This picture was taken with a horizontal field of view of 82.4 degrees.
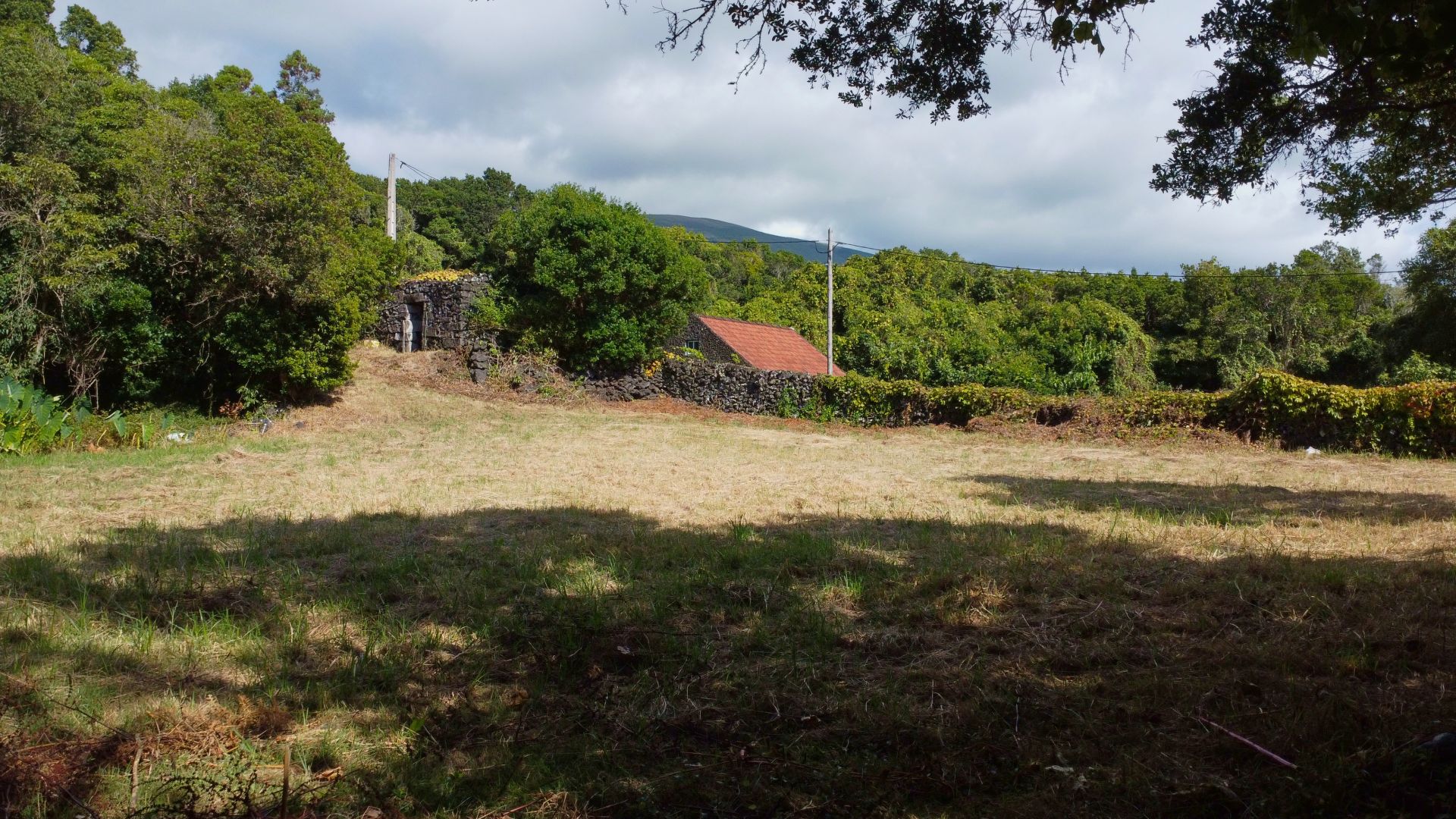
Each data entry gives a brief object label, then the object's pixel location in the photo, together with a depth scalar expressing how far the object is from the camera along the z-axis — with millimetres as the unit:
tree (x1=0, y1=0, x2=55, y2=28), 24047
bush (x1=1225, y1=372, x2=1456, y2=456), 13875
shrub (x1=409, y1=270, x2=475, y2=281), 21067
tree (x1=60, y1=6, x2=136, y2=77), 27828
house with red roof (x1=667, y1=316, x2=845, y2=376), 25469
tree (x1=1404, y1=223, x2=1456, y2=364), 22391
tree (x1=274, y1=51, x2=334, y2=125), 33062
